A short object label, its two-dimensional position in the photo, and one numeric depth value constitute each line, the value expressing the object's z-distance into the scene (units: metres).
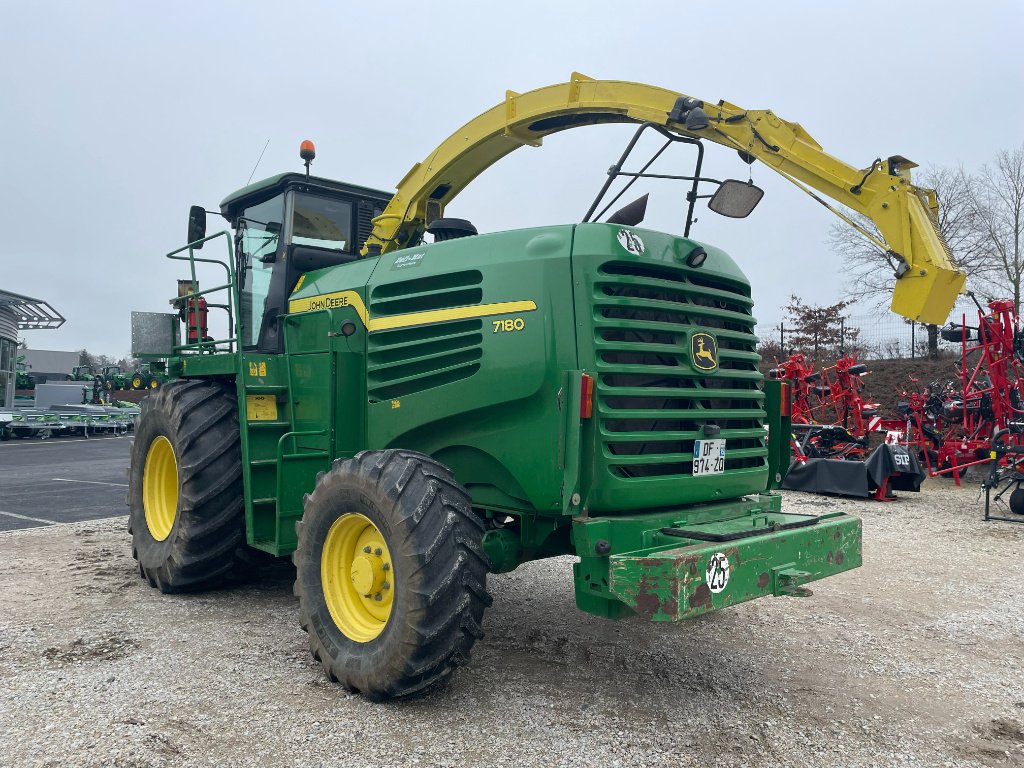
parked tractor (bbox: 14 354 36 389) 33.19
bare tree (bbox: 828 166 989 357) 26.16
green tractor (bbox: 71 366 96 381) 36.47
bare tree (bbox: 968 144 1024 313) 26.00
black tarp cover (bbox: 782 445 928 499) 11.24
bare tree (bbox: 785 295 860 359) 26.08
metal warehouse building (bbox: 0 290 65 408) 26.47
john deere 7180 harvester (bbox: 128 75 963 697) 3.48
